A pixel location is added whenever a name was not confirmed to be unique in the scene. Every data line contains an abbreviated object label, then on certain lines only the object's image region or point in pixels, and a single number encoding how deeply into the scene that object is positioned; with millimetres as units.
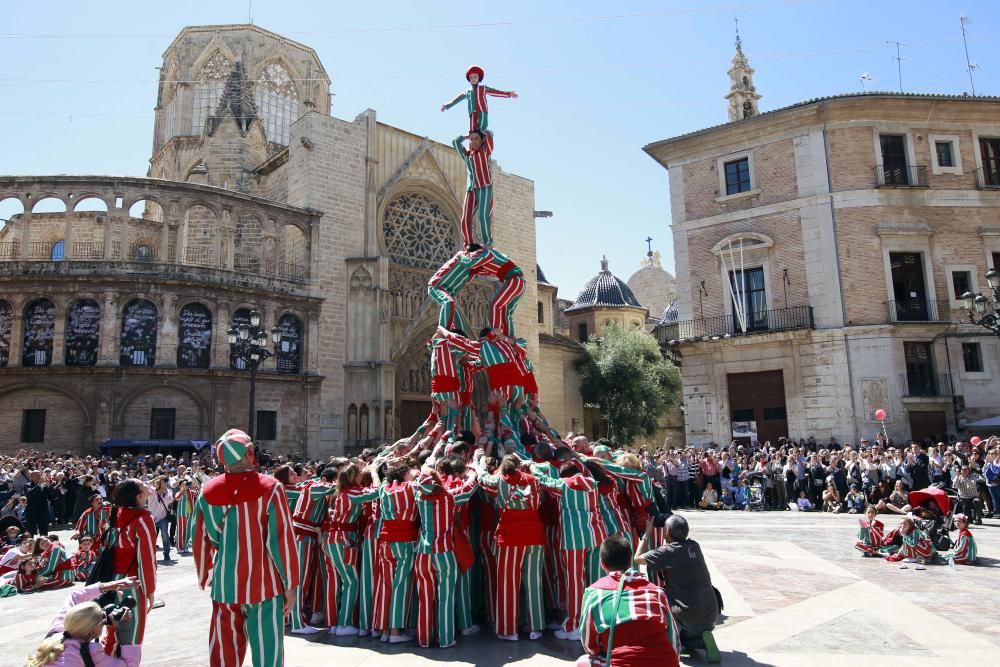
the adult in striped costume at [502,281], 9914
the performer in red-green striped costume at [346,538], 6898
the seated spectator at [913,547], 9984
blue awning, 21453
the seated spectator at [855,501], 16734
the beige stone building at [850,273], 22016
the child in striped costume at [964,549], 9734
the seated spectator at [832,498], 16797
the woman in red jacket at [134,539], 5449
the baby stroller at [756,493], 18125
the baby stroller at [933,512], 10125
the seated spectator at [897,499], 13567
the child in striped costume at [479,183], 10359
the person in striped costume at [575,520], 6445
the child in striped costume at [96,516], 7336
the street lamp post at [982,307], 14953
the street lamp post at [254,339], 15867
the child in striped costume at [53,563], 10039
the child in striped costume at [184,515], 8580
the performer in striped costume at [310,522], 7258
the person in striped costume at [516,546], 6422
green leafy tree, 37406
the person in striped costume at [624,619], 3494
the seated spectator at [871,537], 10656
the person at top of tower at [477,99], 10367
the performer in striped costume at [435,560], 6398
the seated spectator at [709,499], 18828
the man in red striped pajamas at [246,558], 4406
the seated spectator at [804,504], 17531
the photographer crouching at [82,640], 3977
